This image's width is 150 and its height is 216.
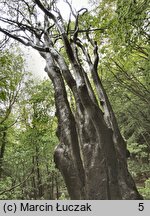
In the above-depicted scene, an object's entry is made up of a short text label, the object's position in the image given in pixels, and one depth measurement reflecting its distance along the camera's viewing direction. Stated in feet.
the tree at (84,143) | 4.48
